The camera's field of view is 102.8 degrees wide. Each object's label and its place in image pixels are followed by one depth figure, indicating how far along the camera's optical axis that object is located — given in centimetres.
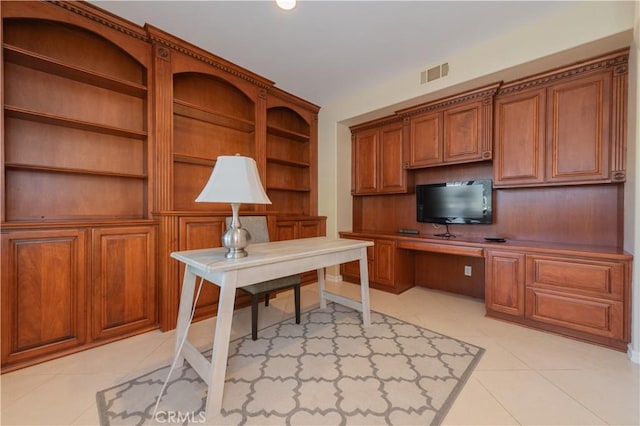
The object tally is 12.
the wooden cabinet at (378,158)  349
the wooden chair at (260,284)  212
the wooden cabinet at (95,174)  181
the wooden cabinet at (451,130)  273
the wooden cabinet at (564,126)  215
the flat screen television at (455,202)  286
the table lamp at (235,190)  152
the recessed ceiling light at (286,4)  192
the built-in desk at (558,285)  194
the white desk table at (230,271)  137
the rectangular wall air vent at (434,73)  270
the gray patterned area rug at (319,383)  134
